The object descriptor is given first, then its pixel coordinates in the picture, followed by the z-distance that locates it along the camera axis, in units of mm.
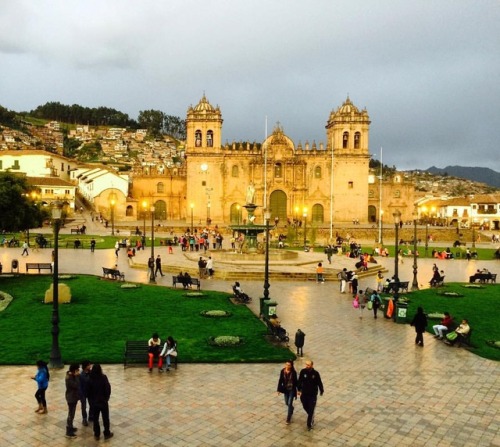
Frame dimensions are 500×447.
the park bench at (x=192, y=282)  21264
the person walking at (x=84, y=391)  8211
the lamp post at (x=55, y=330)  10914
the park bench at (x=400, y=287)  20675
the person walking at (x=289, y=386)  8414
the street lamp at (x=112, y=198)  61738
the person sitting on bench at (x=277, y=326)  13156
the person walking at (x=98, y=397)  7777
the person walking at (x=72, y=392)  7820
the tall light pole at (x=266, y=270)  16709
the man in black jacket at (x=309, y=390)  8133
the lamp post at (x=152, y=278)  22675
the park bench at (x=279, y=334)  13141
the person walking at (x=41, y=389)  8523
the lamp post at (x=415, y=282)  22297
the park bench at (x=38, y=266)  24723
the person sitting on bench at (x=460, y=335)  13227
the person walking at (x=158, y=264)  23969
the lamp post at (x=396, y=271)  16688
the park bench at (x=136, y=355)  11195
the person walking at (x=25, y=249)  31661
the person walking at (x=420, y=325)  13125
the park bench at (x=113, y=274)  22938
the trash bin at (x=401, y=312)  15797
